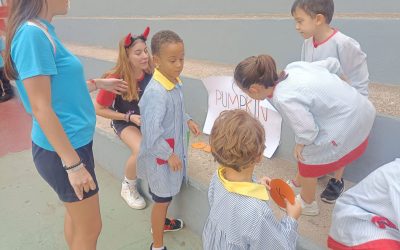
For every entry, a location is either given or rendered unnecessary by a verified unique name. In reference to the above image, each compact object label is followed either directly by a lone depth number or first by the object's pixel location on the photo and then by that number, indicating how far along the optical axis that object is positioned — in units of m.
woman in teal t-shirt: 1.19
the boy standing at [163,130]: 1.77
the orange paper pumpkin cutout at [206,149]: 2.60
